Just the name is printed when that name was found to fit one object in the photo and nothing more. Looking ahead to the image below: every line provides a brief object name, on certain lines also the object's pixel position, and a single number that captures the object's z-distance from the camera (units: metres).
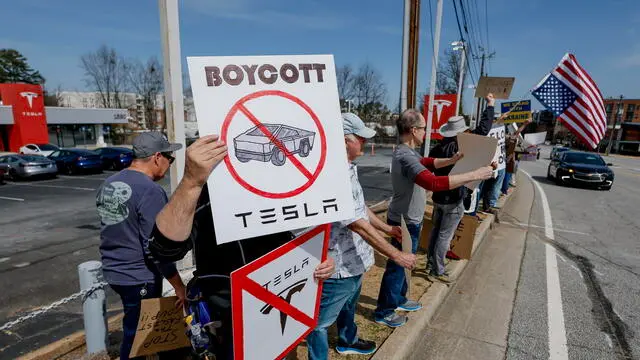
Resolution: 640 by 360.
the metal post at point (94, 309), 2.68
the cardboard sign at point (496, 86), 6.32
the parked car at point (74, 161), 20.30
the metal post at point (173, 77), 3.06
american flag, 6.12
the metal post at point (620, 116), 81.50
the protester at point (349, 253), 2.25
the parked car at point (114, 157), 21.88
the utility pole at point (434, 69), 8.38
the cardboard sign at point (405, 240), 2.38
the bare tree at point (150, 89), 48.06
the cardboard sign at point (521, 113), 7.49
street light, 16.59
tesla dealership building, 27.70
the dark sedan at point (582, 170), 14.04
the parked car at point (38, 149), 24.44
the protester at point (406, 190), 3.07
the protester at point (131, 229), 2.34
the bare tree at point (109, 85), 49.28
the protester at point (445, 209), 4.23
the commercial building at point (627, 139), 48.23
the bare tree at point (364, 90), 62.91
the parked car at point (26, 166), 17.73
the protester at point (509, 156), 9.23
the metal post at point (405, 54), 6.80
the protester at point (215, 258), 1.62
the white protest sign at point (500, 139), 6.28
